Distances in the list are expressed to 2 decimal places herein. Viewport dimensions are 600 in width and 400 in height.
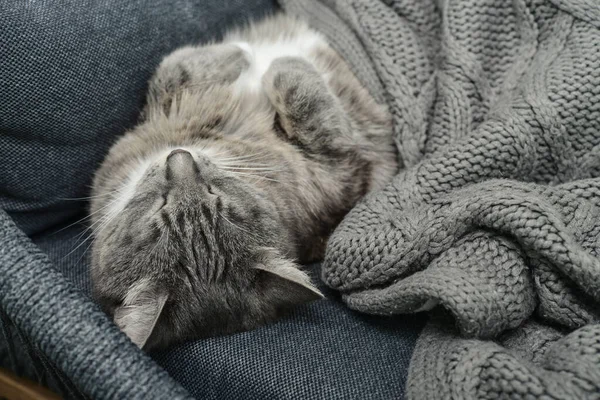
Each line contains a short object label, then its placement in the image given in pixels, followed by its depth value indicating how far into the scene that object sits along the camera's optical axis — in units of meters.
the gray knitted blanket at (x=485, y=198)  0.40
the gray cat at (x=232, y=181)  0.44
